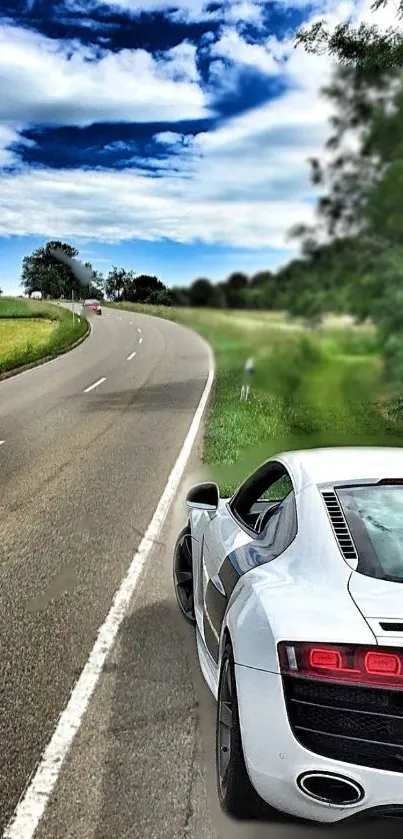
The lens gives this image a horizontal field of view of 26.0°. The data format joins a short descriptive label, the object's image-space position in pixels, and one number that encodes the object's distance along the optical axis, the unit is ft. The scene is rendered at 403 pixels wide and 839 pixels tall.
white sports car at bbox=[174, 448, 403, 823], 8.75
